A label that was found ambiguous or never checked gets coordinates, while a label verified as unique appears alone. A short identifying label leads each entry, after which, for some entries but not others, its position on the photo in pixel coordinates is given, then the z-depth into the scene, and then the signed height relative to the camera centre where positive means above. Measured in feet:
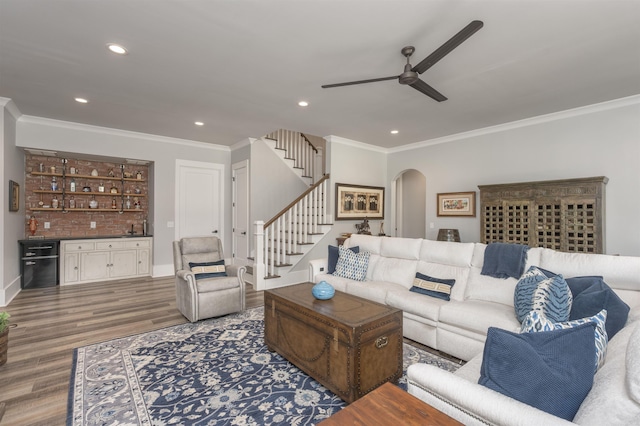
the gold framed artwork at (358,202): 20.39 +0.84
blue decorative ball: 8.74 -2.25
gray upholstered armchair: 11.79 -2.88
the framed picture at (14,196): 14.62 +0.84
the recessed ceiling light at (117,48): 9.08 +5.02
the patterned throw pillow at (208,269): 12.68 -2.36
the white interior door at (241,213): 20.83 +0.04
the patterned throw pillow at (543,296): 6.06 -1.80
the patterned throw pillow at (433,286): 10.11 -2.48
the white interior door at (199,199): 20.77 +1.04
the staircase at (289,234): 17.04 -1.23
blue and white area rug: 6.53 -4.31
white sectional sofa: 3.35 -2.24
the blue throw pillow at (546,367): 3.50 -1.82
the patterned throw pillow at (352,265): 12.71 -2.18
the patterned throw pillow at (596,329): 4.20 -1.59
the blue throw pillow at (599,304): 5.41 -1.72
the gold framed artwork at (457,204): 18.26 +0.63
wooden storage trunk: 6.79 -3.12
